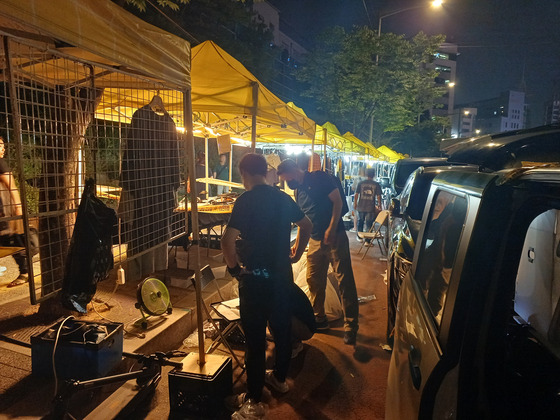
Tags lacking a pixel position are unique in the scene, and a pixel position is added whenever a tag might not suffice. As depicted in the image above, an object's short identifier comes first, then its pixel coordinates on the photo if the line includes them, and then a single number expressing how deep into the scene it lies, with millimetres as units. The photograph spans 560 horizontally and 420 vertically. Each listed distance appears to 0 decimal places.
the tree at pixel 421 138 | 36406
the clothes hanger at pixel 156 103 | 2973
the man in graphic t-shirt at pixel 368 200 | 9914
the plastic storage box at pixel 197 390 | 2840
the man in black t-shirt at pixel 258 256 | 2887
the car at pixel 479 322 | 1205
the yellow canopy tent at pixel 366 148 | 12464
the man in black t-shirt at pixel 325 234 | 4391
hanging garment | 3066
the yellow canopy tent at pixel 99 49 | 1660
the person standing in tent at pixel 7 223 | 4047
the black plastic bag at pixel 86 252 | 2129
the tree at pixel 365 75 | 21078
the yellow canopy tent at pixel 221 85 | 4387
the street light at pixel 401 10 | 13593
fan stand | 3793
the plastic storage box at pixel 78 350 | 2807
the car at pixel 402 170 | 7105
